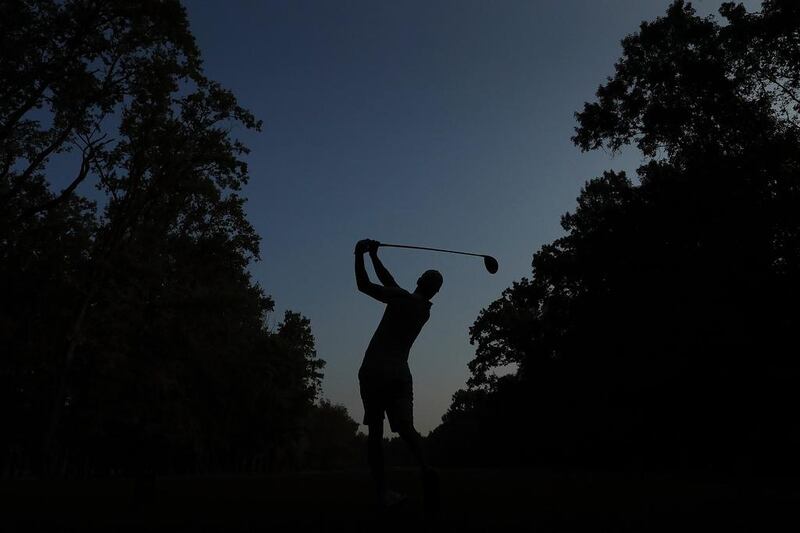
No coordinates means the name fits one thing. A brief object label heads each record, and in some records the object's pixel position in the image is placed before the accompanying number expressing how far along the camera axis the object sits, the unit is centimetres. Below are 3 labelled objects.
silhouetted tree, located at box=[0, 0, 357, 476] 1568
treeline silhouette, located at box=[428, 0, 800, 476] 1872
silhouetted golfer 591
